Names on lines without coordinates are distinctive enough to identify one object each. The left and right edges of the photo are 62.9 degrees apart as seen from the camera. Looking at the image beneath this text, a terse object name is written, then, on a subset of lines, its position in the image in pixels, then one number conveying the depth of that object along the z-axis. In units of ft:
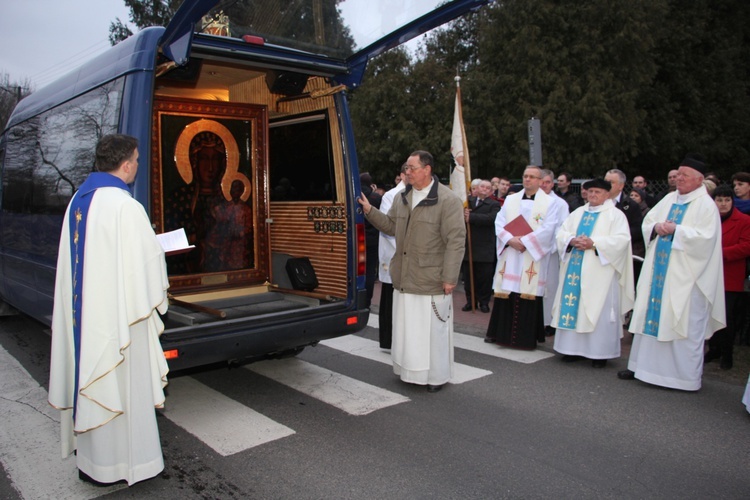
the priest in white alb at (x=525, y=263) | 22.04
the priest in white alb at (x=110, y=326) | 10.95
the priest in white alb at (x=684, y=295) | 17.66
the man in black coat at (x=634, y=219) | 24.57
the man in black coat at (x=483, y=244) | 29.50
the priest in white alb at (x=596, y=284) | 19.86
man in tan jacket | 17.43
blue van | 14.65
